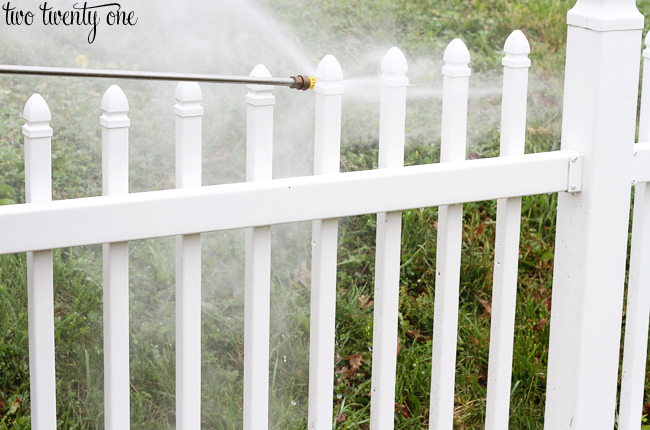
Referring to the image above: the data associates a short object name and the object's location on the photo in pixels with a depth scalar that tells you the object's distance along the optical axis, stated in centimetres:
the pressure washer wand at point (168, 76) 225
